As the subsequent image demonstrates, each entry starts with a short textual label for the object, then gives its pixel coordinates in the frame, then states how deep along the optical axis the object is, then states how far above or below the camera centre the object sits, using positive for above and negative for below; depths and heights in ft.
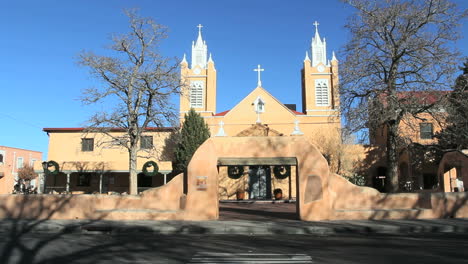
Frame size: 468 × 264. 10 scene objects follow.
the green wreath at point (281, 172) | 96.49 +0.83
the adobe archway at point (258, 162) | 46.26 +1.16
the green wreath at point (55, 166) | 94.88 +2.29
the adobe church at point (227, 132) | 97.14 +12.81
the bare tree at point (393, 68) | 53.83 +16.46
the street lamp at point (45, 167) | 92.76 +2.12
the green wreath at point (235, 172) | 96.37 +0.84
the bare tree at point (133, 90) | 68.13 +16.20
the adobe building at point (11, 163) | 141.39 +5.13
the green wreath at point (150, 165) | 89.40 +1.81
